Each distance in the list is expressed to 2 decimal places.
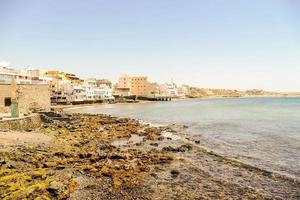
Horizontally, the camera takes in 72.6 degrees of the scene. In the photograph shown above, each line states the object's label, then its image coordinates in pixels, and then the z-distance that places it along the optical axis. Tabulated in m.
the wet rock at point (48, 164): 10.99
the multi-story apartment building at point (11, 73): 27.57
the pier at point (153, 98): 119.15
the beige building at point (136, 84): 128.65
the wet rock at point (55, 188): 8.14
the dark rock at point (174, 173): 10.71
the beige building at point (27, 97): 26.86
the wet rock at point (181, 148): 15.66
